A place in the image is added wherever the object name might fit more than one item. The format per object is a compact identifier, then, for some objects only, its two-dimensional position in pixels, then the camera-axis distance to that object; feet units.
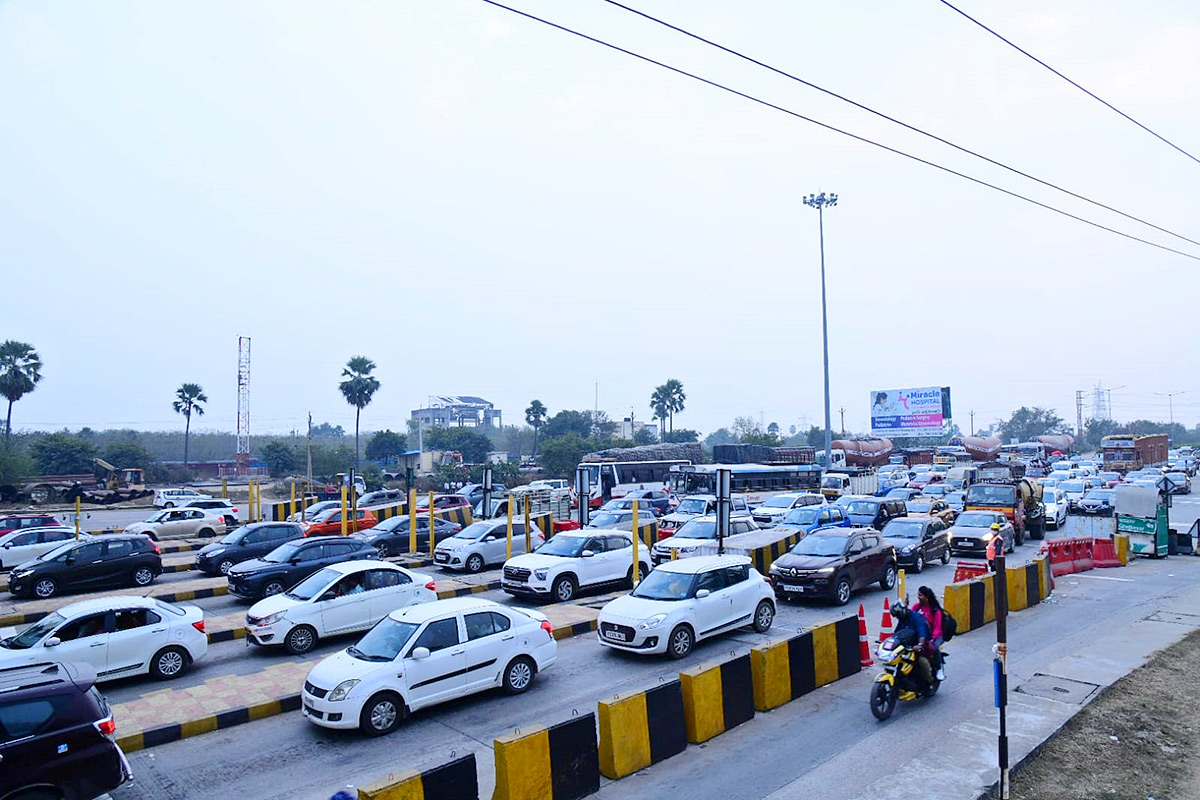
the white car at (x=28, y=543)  72.33
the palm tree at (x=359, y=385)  231.09
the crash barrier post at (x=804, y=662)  32.91
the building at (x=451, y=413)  497.46
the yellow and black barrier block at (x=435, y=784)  19.74
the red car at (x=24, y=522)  92.63
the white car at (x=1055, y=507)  103.09
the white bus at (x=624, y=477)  140.11
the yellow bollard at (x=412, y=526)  75.92
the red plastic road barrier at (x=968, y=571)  52.37
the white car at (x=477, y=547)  70.03
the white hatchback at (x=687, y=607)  40.11
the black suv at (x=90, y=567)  58.90
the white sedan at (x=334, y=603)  43.65
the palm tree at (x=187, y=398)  259.60
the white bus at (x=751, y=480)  138.21
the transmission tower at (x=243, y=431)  313.07
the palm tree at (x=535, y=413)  311.27
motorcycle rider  31.85
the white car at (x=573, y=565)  55.83
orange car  87.10
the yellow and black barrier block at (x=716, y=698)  29.19
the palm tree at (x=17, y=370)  197.47
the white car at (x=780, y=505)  92.24
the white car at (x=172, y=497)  143.74
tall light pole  156.66
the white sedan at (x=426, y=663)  30.99
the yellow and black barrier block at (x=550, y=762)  22.81
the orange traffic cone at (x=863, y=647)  38.27
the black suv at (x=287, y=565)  56.44
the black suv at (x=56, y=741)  22.53
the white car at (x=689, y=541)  66.28
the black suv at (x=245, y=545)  69.26
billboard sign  208.23
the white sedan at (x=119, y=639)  36.86
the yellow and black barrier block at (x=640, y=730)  26.22
